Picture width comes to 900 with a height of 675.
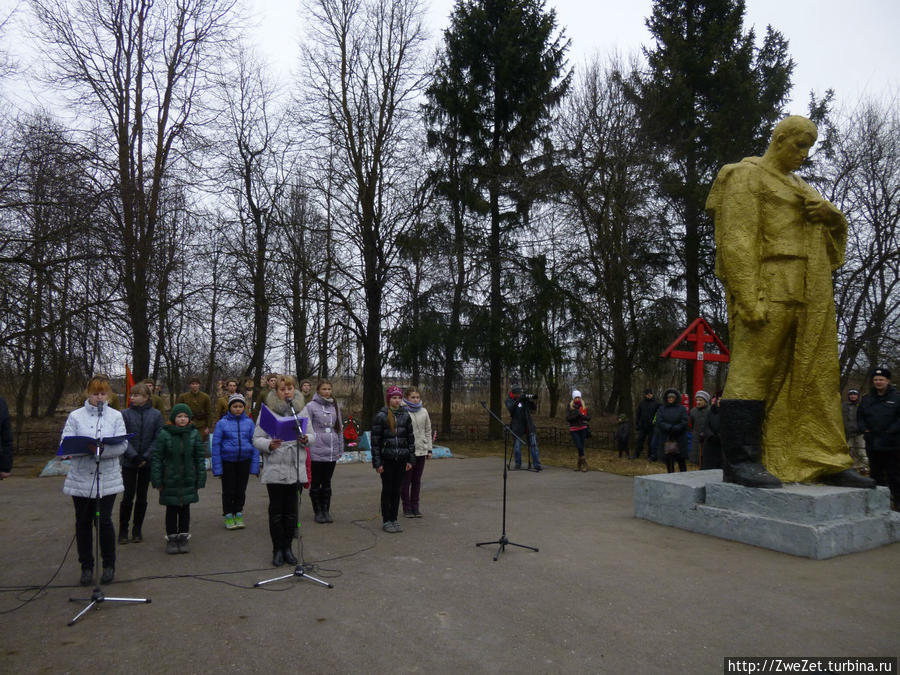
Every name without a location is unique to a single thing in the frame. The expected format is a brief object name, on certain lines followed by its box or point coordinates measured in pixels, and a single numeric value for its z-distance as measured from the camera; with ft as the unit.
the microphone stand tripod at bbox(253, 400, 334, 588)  16.30
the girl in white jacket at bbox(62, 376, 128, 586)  16.28
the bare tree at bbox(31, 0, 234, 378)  44.50
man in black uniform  24.67
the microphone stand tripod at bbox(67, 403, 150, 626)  14.59
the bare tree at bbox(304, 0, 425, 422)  61.62
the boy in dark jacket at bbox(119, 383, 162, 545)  21.36
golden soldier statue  22.13
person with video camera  41.55
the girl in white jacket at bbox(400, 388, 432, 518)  25.77
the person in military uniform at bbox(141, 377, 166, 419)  29.86
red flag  35.47
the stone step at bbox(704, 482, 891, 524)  19.39
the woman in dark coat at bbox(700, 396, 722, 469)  30.12
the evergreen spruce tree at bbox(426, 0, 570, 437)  62.49
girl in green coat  20.16
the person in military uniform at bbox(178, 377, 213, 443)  35.42
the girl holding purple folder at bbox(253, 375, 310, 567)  18.44
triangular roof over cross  37.86
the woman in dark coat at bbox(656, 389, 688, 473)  35.55
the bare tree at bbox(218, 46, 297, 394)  62.85
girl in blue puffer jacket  22.63
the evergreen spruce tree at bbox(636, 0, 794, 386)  60.49
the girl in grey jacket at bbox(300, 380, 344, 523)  24.61
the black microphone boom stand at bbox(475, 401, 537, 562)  19.39
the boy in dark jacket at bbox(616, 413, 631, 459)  51.93
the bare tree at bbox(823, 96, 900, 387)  56.54
